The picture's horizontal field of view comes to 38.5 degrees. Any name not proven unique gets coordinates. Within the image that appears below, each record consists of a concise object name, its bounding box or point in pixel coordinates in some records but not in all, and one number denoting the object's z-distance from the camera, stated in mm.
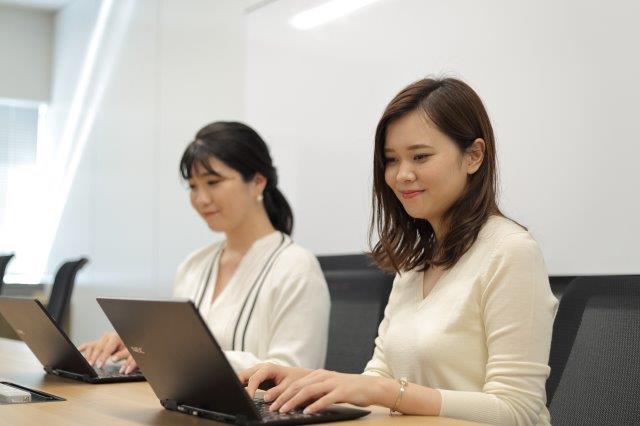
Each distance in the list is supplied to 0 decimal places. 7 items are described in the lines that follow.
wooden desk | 1593
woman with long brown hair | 1715
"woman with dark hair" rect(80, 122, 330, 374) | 2711
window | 6883
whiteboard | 2551
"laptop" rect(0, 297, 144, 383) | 2139
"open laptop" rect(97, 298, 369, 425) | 1464
